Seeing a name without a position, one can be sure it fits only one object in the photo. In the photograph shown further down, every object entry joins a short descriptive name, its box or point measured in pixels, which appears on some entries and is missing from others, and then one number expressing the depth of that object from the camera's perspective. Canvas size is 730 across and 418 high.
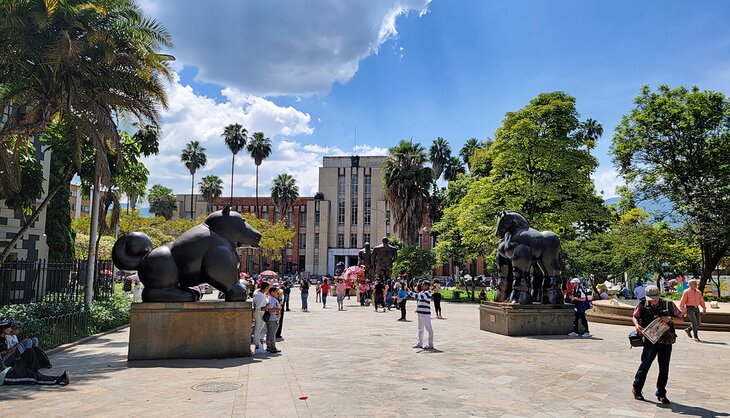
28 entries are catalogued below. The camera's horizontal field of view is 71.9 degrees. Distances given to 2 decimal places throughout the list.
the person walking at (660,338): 6.94
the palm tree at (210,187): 67.81
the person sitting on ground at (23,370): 7.57
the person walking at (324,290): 26.25
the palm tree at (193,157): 70.00
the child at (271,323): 11.06
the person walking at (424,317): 11.33
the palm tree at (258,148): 67.75
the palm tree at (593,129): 56.90
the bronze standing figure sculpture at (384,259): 31.83
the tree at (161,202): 71.32
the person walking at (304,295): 23.98
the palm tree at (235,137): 66.38
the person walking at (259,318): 11.23
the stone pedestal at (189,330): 9.78
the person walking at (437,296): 18.73
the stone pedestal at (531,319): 14.02
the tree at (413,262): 34.16
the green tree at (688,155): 24.17
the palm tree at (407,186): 38.75
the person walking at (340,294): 24.42
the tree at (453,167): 55.22
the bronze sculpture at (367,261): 32.81
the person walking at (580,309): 14.31
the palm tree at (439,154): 55.28
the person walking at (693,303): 13.72
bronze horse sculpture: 14.34
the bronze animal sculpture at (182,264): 10.02
